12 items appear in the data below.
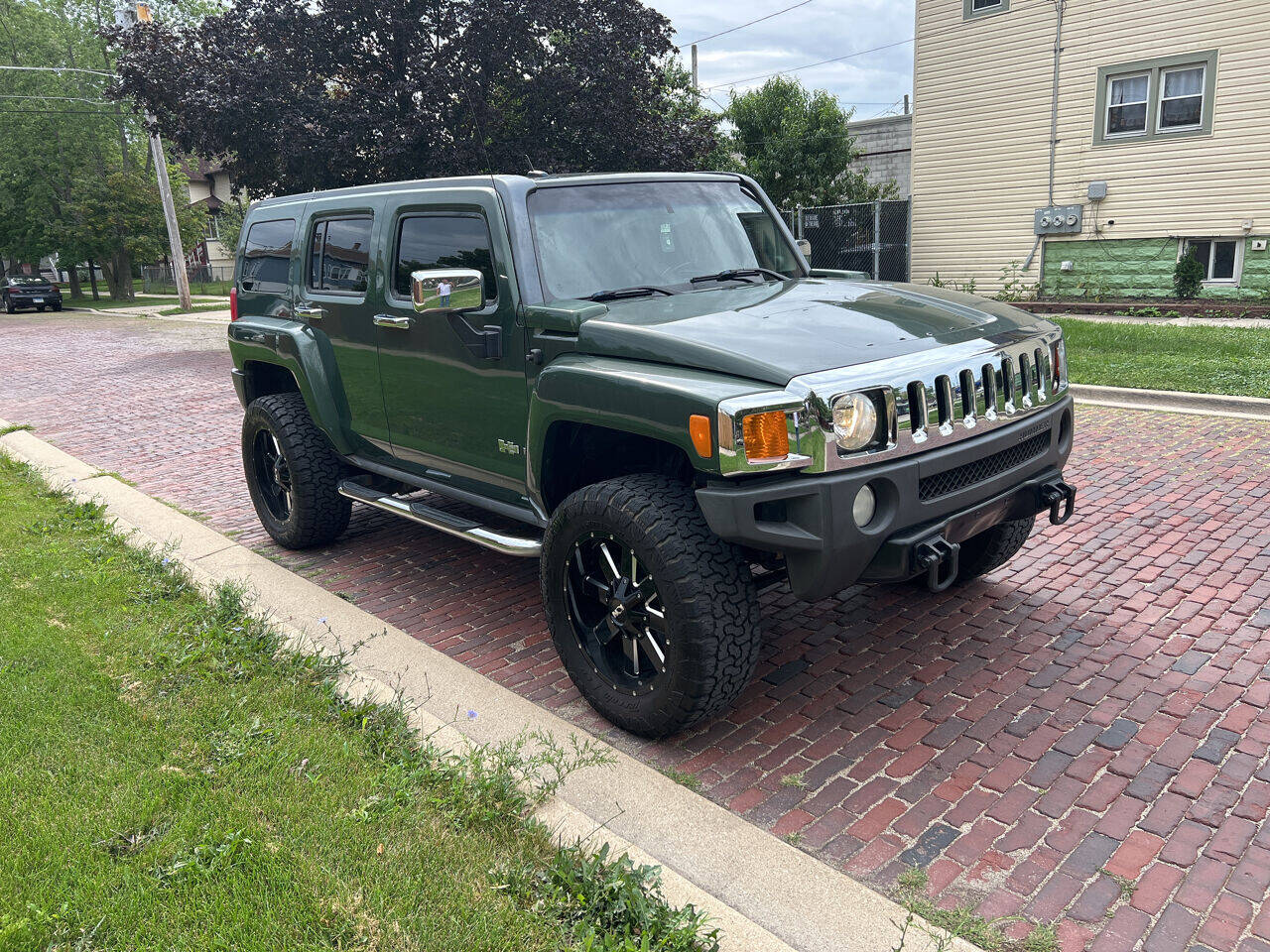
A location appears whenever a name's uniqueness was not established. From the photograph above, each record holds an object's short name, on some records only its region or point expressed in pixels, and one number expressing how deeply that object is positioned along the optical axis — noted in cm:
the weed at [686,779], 338
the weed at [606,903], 251
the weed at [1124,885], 274
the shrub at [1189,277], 1609
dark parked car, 3644
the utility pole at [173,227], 2773
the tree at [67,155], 3891
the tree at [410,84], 1439
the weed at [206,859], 281
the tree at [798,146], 2198
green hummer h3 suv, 326
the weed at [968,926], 257
